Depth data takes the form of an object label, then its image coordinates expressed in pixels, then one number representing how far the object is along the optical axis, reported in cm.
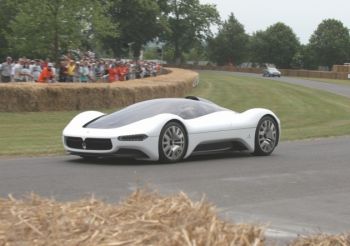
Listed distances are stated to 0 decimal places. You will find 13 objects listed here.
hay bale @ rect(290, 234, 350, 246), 411
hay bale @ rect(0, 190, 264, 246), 344
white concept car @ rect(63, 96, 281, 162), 1173
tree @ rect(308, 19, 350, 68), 13388
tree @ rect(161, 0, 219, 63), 12838
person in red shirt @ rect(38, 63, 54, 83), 2805
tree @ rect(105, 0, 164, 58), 9531
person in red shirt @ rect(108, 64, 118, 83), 3562
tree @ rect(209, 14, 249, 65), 15075
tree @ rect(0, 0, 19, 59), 6750
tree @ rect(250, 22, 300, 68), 14236
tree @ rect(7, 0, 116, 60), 3809
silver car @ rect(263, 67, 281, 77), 8925
